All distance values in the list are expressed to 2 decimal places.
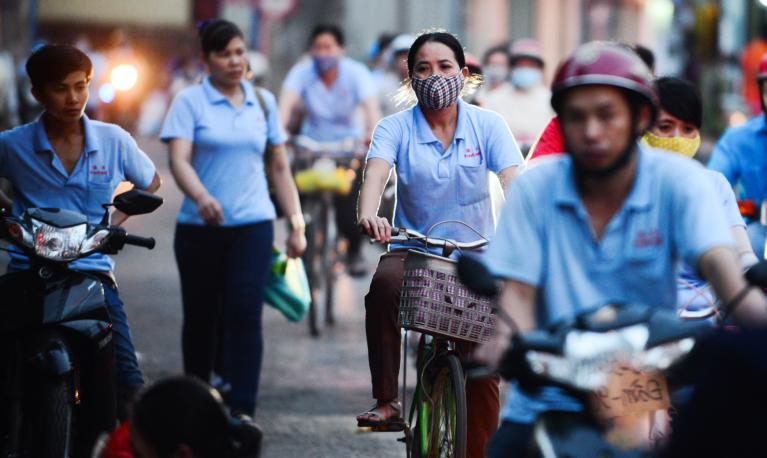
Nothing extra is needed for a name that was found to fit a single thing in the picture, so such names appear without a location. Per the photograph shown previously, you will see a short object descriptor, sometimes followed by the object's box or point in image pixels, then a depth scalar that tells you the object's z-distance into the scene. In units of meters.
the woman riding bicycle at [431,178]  13.05
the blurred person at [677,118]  13.36
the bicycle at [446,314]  11.84
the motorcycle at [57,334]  11.39
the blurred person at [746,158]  16.67
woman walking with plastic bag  15.93
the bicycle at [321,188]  24.78
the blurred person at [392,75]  29.20
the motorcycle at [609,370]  7.13
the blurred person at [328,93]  25.20
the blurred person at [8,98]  42.87
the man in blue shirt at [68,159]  12.69
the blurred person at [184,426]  8.01
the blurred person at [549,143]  13.30
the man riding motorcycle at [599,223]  7.77
